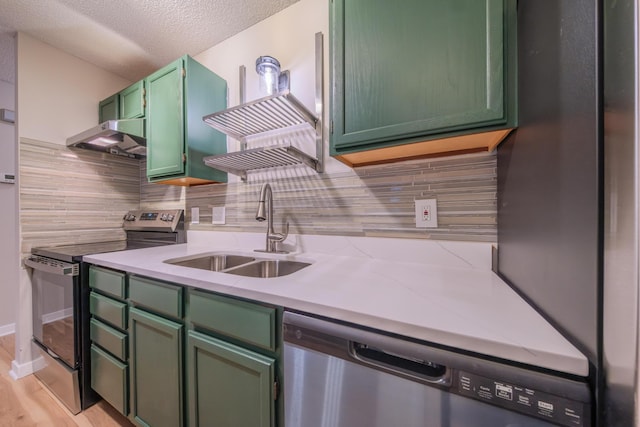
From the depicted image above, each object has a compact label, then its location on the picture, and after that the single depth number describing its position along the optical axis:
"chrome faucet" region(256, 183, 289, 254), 1.31
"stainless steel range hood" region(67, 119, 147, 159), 1.53
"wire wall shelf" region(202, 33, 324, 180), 1.15
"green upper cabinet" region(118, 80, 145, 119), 1.71
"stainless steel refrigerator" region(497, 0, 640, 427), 0.34
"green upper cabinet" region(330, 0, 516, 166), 0.73
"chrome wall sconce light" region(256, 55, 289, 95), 1.39
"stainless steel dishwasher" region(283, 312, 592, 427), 0.42
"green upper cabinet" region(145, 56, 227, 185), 1.48
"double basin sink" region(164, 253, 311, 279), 1.23
